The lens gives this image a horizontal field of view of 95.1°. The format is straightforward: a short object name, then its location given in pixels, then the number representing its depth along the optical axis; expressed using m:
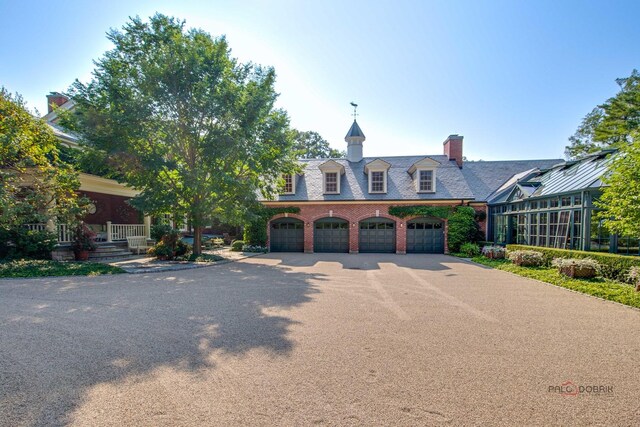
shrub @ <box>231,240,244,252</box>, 20.16
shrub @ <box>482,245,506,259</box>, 15.53
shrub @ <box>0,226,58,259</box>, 12.10
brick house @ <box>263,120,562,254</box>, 19.50
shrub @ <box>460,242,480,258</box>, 17.50
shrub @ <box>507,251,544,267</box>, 12.60
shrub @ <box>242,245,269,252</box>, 19.75
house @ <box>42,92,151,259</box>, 14.43
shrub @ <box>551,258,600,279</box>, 9.83
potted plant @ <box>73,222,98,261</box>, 13.55
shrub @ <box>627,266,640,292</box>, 8.54
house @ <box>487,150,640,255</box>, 11.59
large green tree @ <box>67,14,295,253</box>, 12.60
